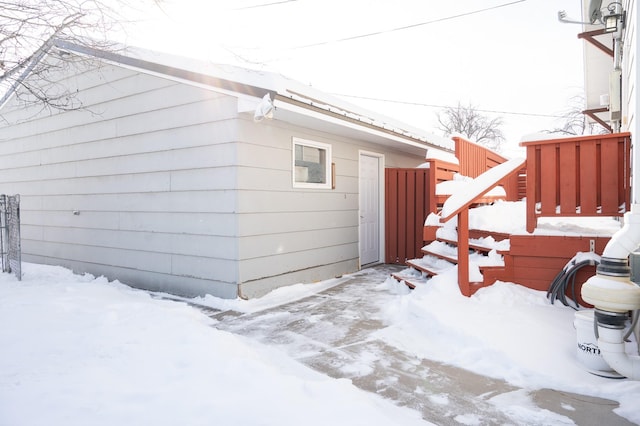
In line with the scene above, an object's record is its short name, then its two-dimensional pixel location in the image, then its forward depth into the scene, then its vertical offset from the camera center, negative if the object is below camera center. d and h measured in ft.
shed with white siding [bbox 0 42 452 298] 16.98 +1.46
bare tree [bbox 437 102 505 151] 97.76 +19.35
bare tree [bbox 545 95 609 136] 68.27 +14.73
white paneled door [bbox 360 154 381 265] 24.80 -0.26
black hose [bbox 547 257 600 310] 11.51 -2.37
